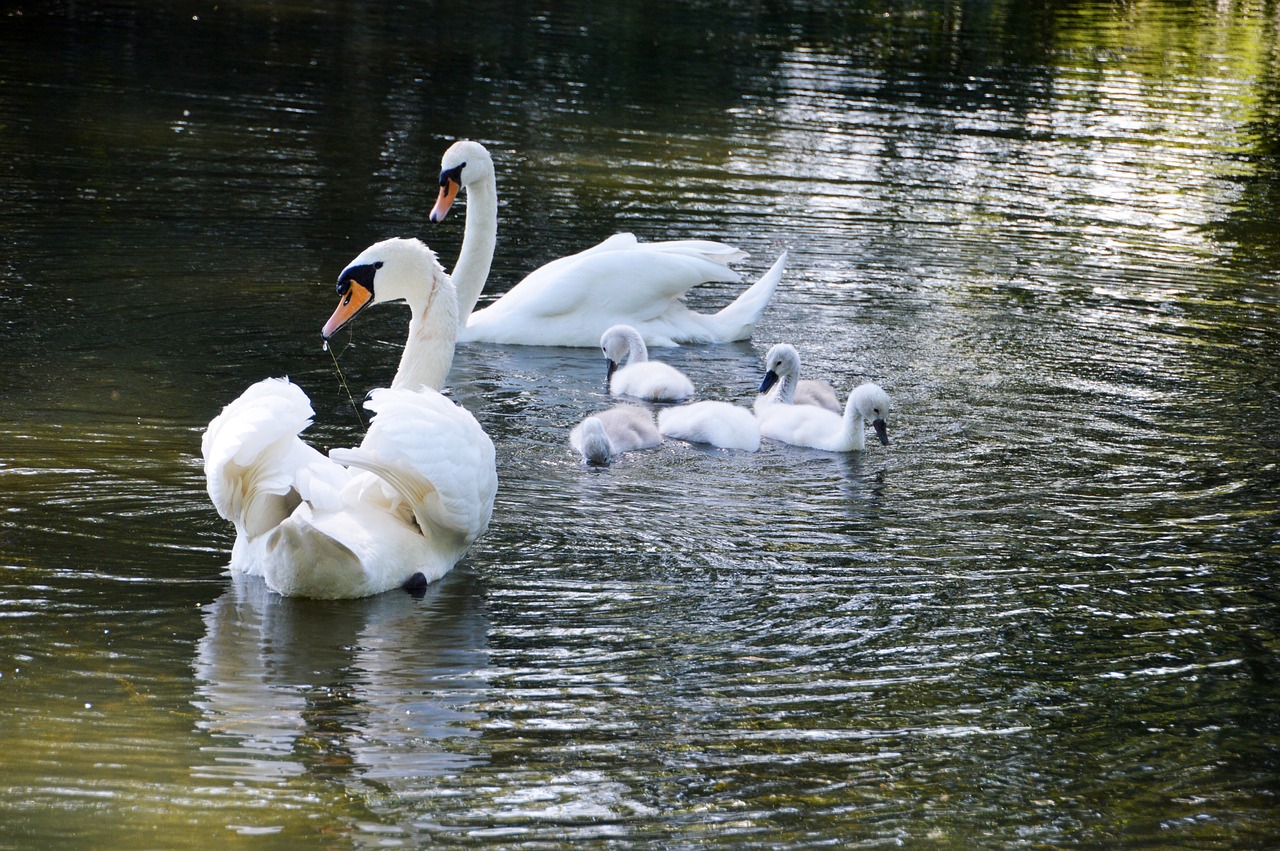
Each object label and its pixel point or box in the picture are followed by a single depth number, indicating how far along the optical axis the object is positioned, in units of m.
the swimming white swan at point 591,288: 20.41
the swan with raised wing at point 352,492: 11.15
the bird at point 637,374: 18.20
